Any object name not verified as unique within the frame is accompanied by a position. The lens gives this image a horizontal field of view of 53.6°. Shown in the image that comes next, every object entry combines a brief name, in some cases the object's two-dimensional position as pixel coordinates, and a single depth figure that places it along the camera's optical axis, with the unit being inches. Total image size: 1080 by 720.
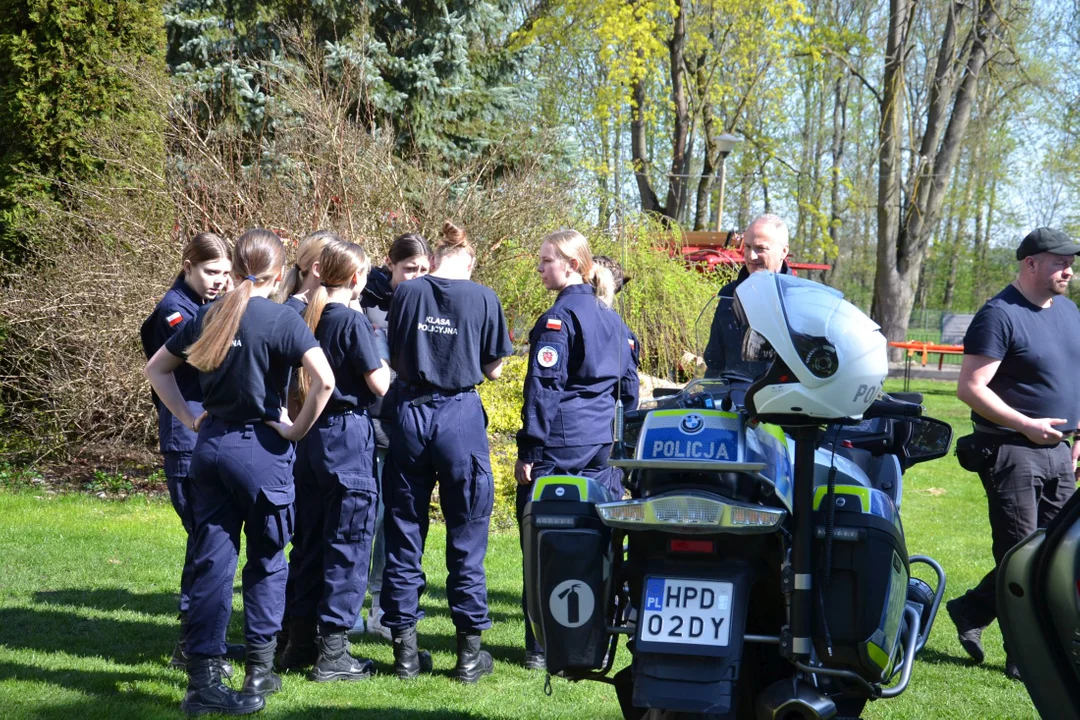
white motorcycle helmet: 118.7
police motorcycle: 118.7
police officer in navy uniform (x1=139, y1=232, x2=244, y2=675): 206.5
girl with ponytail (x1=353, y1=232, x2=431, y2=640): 232.2
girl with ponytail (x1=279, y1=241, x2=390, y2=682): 194.5
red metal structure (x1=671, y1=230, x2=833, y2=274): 630.5
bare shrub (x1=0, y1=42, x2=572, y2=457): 382.3
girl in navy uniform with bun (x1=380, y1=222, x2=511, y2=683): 200.7
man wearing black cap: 209.6
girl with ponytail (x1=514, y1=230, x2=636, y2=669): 207.3
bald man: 151.2
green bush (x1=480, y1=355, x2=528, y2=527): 391.5
